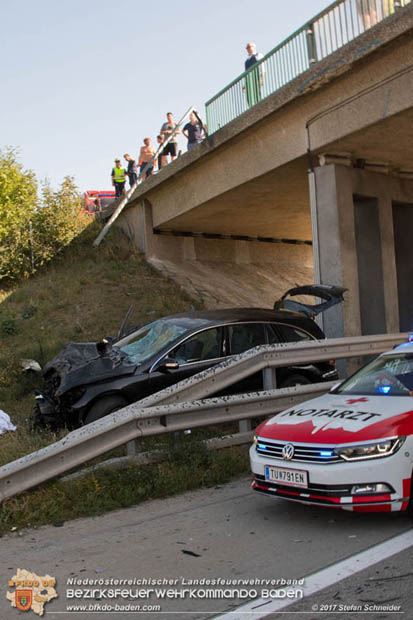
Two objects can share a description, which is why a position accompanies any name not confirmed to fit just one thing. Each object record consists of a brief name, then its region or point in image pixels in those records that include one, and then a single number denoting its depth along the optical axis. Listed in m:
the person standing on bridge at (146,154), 21.02
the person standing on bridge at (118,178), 22.83
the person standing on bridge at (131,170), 21.69
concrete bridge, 11.26
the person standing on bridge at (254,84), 13.81
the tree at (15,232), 18.59
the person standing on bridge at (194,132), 17.75
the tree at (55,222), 19.09
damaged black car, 7.46
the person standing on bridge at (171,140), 20.31
